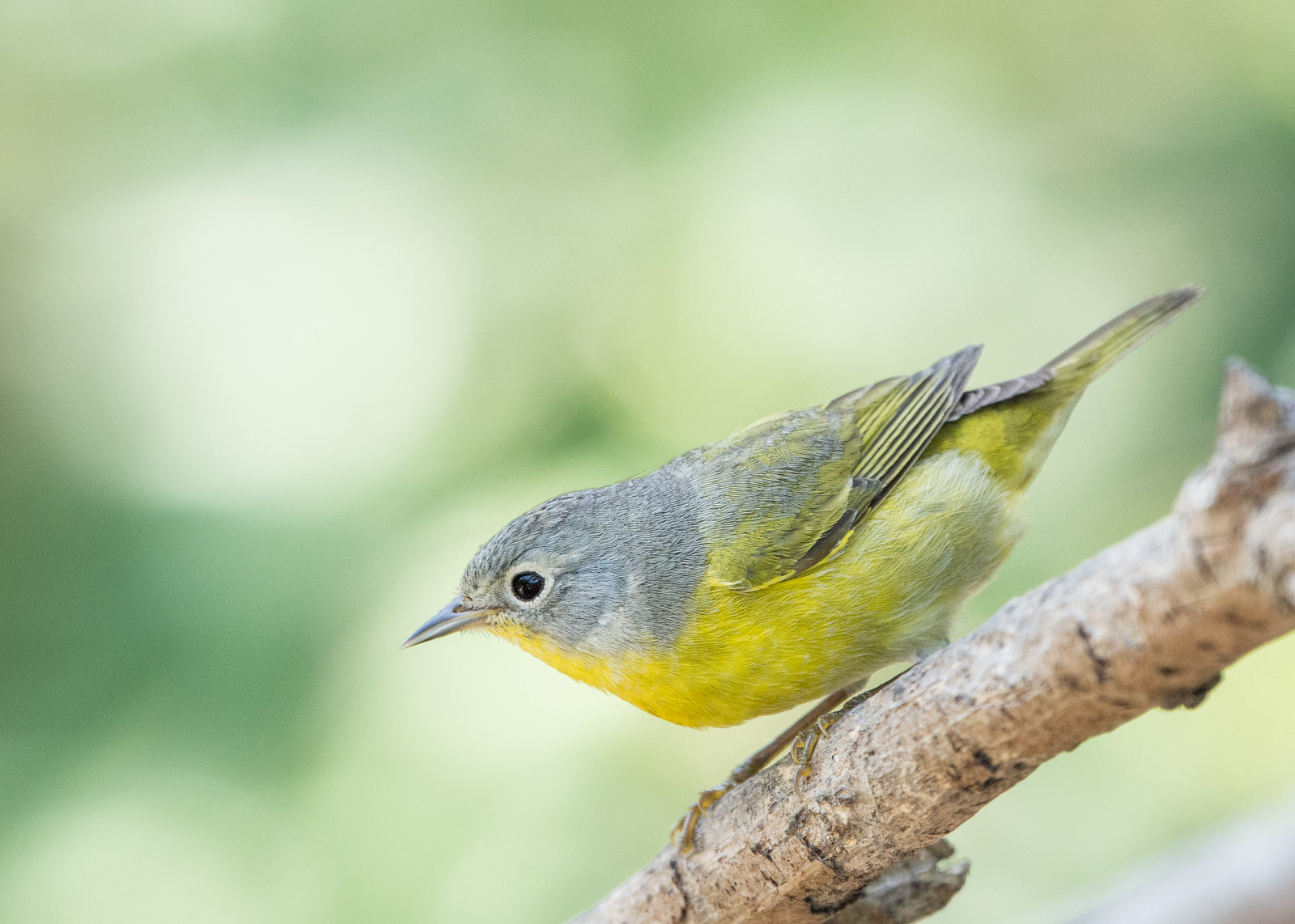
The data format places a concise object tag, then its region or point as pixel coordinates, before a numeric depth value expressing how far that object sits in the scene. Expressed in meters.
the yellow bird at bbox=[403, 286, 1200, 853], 2.63
